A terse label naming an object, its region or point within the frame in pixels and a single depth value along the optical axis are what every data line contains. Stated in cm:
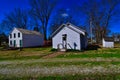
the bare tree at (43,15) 2574
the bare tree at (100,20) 2186
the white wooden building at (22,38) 1919
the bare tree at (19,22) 2841
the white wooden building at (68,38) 1173
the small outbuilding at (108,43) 1532
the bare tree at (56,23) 2698
